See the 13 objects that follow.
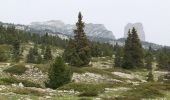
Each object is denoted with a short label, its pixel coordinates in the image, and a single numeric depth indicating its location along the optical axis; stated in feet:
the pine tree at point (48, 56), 358.35
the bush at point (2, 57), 285.15
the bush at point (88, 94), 98.12
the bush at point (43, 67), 187.90
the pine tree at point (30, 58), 358.02
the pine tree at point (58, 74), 136.56
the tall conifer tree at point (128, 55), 296.94
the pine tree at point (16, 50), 383.04
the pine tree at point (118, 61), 317.01
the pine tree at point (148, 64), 331.45
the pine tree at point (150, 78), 212.23
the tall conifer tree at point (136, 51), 302.94
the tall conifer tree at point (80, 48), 247.50
